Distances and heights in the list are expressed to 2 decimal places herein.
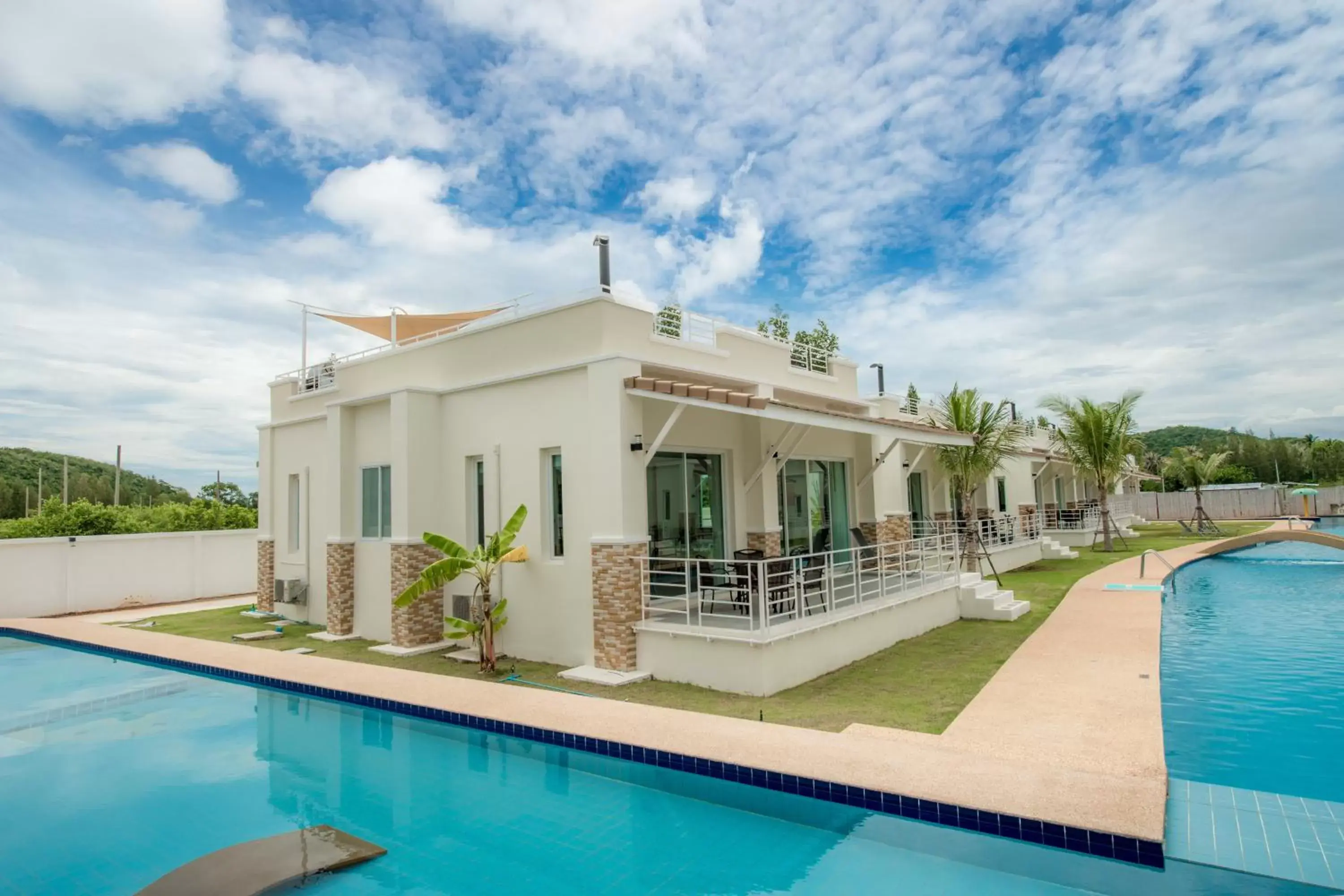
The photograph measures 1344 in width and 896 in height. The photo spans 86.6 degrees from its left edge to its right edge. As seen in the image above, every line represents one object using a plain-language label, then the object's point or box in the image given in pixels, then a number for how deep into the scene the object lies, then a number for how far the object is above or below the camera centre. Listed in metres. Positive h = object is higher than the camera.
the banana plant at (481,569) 11.97 -1.08
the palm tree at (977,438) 19.30 +1.31
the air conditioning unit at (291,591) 17.61 -1.97
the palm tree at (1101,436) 29.77 +2.03
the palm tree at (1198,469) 37.94 +0.63
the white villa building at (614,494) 11.12 +0.16
